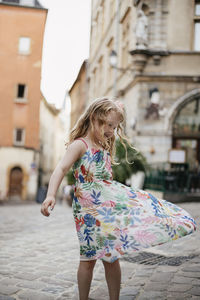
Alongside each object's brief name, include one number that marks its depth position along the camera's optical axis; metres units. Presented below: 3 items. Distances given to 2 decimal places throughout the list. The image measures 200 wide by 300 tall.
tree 13.32
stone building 16.89
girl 2.93
